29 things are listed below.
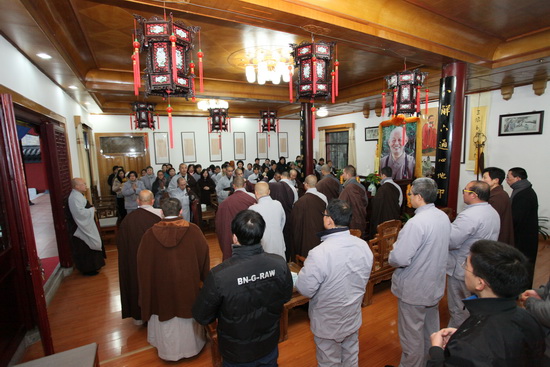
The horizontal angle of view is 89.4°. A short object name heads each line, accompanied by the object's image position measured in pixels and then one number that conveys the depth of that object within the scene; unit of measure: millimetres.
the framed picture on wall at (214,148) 11305
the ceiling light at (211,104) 7633
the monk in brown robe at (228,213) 3486
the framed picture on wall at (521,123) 5954
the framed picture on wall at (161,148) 10422
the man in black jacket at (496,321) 1031
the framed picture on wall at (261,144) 12375
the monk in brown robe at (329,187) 5336
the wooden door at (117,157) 9672
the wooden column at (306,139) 7902
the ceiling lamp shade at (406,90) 4270
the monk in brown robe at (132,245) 2953
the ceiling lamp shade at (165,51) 2512
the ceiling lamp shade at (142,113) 7098
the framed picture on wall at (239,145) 11875
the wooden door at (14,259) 2389
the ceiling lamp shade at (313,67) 3242
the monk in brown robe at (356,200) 4602
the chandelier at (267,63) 4806
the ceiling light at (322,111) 9386
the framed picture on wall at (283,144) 12977
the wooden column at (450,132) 4512
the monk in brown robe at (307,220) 3695
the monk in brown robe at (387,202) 4832
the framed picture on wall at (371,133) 10161
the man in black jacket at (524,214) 3479
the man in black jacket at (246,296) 1571
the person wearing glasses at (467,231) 2488
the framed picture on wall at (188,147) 10859
